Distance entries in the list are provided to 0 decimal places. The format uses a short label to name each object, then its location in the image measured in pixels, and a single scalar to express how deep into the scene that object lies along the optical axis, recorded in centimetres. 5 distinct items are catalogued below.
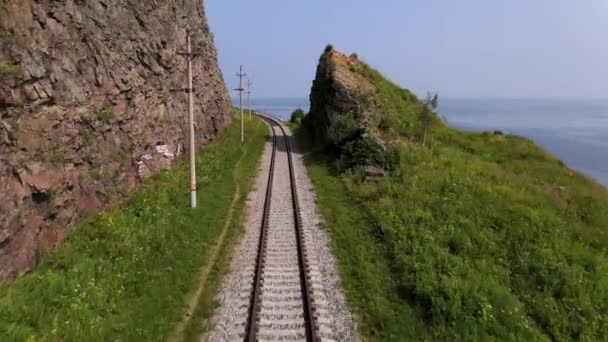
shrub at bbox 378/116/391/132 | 3659
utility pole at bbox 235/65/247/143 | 5019
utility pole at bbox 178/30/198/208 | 1930
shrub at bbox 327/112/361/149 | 3197
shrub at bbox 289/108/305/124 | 7342
